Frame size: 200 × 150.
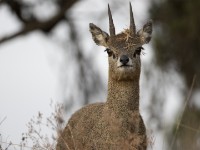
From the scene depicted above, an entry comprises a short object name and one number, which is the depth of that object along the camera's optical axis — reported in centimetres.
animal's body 1071
